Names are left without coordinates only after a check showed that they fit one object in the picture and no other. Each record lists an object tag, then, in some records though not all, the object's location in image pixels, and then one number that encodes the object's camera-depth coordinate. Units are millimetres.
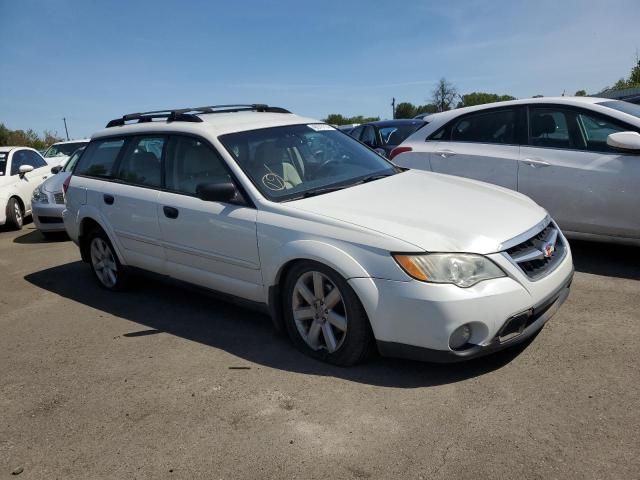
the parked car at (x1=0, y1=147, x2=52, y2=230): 10570
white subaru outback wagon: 3287
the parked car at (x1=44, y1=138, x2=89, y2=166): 13898
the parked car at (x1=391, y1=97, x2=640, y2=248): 5168
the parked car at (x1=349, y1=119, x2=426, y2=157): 12023
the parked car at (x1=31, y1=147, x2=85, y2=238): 8922
